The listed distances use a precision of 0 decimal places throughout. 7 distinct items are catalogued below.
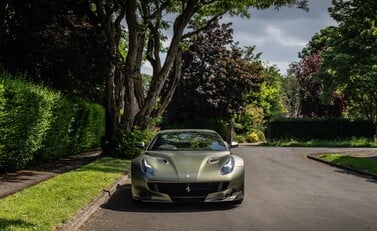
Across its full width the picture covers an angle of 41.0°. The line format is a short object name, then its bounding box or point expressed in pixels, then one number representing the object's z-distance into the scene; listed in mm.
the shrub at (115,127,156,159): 19641
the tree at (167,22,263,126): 41219
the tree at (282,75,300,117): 74625
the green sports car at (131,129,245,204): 8641
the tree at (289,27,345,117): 46812
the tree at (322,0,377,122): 21688
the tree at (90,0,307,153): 20484
